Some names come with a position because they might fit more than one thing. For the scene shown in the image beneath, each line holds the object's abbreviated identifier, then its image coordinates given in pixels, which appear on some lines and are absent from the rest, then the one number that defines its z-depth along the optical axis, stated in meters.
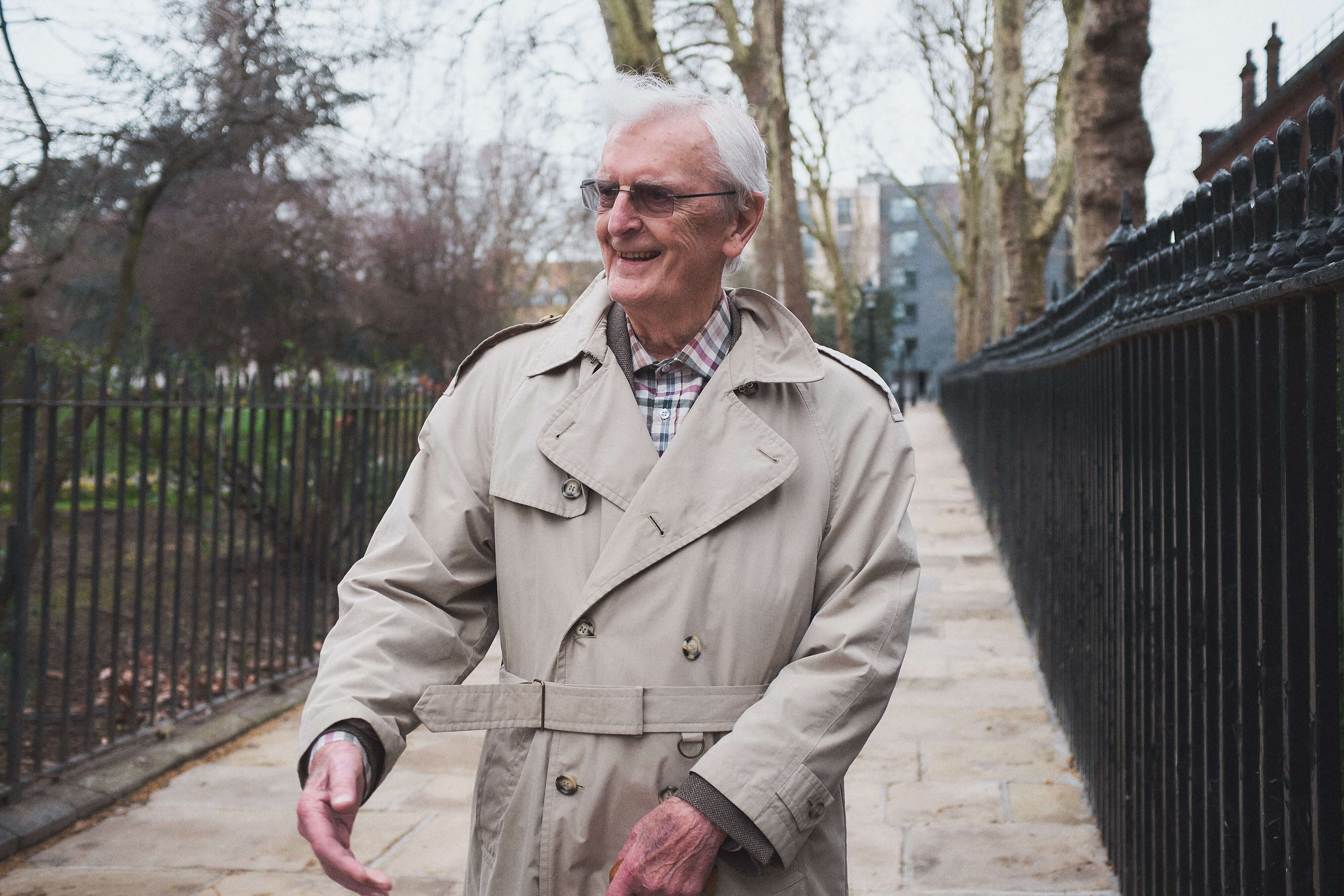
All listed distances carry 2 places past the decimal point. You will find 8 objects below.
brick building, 12.87
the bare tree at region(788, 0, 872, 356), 25.30
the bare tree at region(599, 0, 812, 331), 14.81
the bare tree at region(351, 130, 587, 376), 21.81
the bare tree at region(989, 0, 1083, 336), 15.79
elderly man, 1.91
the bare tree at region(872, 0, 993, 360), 26.06
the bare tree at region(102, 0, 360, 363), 6.68
